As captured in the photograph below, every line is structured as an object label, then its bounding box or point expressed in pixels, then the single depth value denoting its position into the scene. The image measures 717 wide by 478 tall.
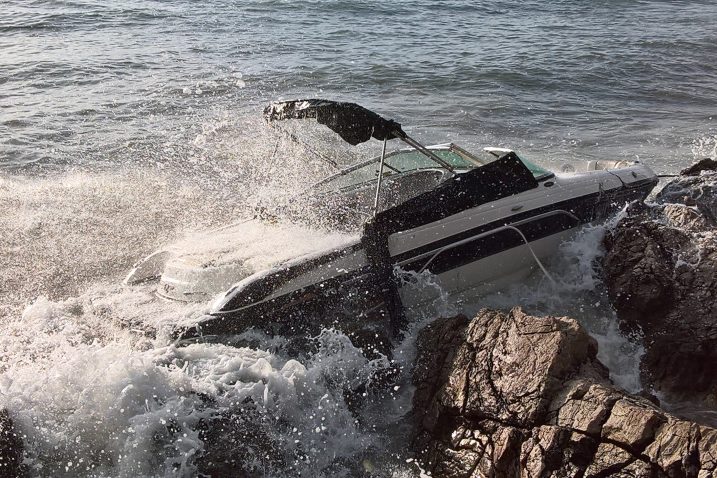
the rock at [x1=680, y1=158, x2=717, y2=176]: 9.10
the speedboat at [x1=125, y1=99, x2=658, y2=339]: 5.93
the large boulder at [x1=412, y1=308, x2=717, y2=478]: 4.00
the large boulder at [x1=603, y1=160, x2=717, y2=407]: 5.70
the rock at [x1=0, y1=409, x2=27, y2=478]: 4.78
